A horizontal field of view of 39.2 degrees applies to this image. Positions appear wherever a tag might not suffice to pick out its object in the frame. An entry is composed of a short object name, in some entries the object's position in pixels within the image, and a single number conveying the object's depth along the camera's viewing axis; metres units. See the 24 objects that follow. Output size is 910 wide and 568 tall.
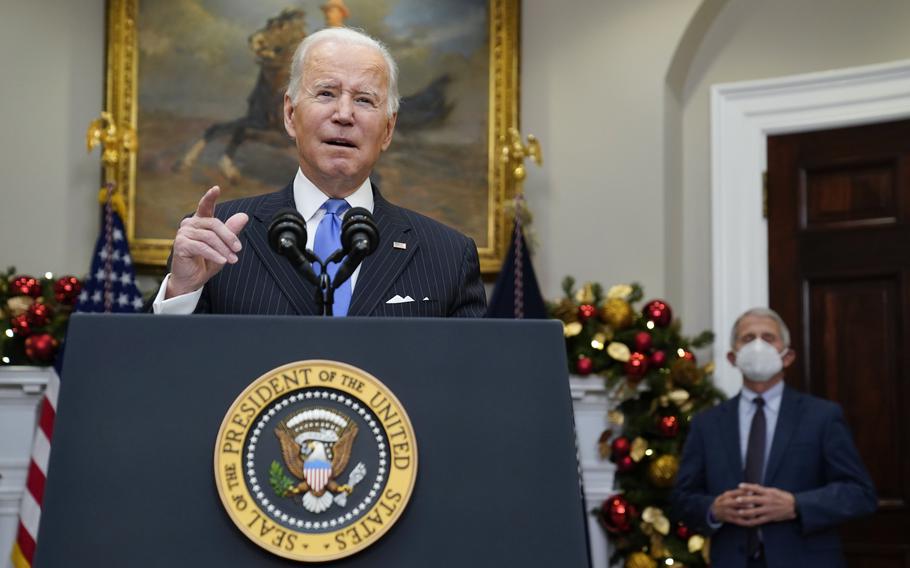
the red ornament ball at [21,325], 6.06
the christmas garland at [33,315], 6.06
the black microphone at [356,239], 1.83
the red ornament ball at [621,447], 6.21
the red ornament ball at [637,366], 6.16
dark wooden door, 6.25
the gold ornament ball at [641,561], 6.06
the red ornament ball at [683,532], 6.06
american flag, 5.92
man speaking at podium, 2.12
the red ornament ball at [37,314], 6.07
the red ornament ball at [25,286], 6.18
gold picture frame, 6.74
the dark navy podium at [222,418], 1.56
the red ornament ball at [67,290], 6.21
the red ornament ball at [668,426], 6.13
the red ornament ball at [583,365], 6.23
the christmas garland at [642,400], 6.10
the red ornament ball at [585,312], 6.35
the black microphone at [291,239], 1.85
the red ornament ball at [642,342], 6.23
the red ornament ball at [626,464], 6.20
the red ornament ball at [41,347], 6.02
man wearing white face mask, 4.98
